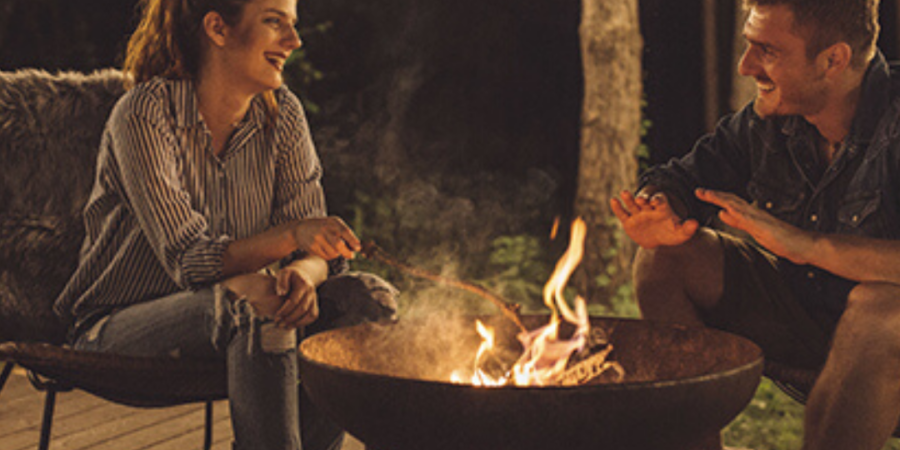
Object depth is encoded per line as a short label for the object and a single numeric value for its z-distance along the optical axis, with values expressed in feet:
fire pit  4.88
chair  8.42
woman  7.07
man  7.35
